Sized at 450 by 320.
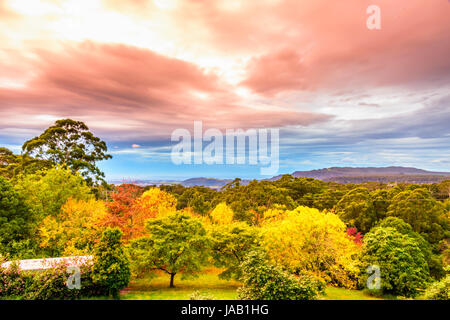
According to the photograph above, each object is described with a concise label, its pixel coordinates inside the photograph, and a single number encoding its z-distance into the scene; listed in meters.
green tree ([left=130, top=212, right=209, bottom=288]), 15.32
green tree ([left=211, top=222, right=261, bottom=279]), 16.75
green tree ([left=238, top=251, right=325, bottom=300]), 9.48
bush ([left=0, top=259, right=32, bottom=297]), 10.79
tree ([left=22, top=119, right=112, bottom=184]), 31.92
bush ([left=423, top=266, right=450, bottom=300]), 10.21
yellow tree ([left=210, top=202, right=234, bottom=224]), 26.45
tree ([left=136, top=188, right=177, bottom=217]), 21.40
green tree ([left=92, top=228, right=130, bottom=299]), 11.94
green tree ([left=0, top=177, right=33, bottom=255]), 16.45
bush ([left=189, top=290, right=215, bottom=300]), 7.41
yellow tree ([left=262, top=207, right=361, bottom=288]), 15.31
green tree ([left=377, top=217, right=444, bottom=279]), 21.56
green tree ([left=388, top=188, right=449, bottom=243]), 25.48
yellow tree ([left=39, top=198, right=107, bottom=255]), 16.55
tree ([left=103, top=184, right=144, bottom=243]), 18.73
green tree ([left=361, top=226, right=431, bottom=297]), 16.27
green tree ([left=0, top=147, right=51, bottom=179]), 29.38
